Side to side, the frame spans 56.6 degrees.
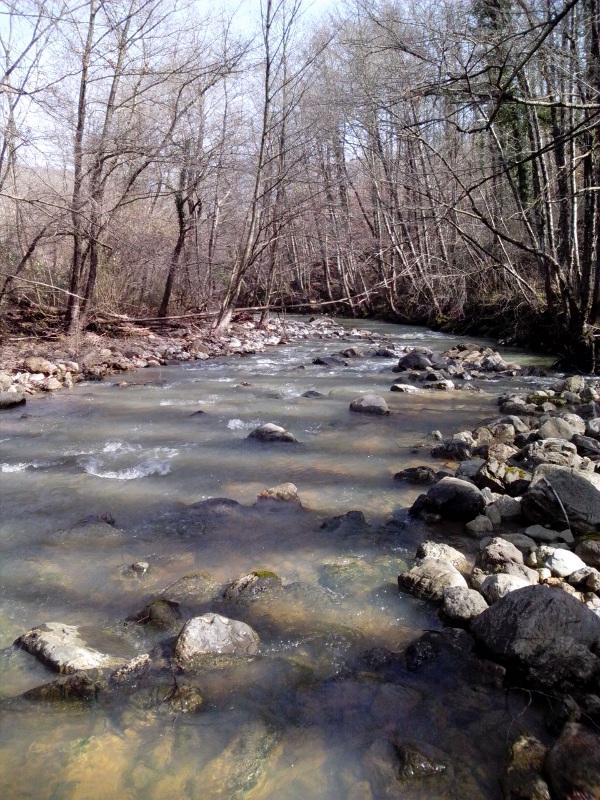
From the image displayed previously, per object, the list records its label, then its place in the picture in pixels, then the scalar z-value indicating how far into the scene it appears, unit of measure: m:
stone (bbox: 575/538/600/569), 3.37
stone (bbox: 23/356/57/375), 9.49
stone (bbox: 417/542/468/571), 3.50
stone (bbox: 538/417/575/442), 5.78
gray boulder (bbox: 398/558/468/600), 3.16
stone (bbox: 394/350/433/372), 10.99
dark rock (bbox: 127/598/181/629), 2.89
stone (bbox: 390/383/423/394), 9.00
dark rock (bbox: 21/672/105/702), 2.37
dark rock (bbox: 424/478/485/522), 4.19
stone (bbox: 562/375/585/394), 8.55
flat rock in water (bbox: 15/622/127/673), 2.52
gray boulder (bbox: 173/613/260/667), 2.65
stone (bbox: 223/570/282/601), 3.18
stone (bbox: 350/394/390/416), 7.53
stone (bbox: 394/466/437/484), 4.96
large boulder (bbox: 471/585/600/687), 2.43
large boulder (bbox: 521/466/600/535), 3.77
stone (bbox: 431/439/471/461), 5.59
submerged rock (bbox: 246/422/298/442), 6.30
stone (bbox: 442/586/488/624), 2.88
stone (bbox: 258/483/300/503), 4.59
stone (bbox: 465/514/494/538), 3.99
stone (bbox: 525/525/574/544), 3.70
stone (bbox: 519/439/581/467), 4.95
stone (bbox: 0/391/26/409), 7.67
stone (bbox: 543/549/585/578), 3.23
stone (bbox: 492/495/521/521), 4.16
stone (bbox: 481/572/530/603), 2.99
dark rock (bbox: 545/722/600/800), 1.82
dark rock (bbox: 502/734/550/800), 1.90
